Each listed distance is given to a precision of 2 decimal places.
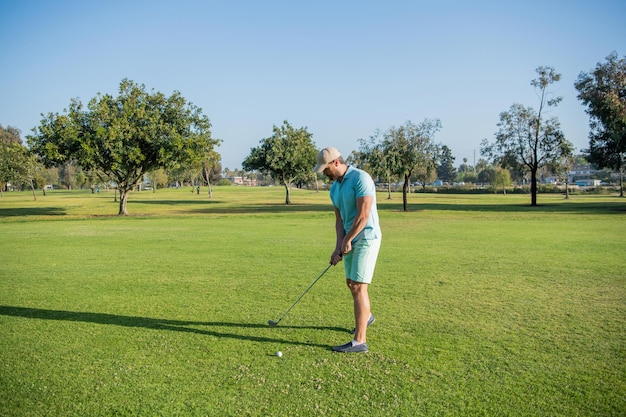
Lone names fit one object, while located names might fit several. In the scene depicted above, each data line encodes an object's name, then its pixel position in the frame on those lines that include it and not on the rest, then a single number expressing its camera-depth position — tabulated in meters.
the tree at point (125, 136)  38.34
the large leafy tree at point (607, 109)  39.34
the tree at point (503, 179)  96.38
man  6.25
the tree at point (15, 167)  72.25
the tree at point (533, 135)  50.62
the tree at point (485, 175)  153.65
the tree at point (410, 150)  41.69
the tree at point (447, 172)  177.62
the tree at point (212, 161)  72.88
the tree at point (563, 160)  50.03
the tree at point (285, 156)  58.81
